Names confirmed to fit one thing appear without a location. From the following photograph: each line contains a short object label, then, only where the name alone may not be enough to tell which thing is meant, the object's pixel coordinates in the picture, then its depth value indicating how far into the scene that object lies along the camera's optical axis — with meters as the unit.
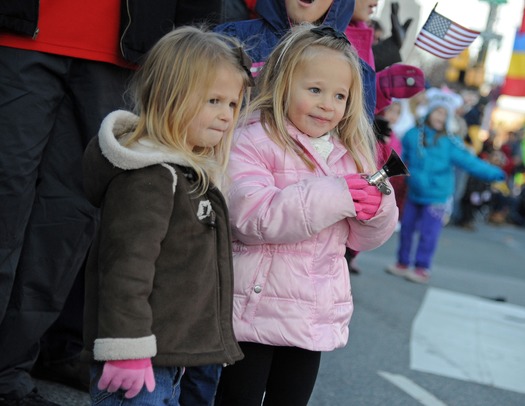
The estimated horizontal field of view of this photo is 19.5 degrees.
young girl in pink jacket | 4.41
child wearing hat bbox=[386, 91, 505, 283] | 14.86
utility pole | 32.80
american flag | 7.31
